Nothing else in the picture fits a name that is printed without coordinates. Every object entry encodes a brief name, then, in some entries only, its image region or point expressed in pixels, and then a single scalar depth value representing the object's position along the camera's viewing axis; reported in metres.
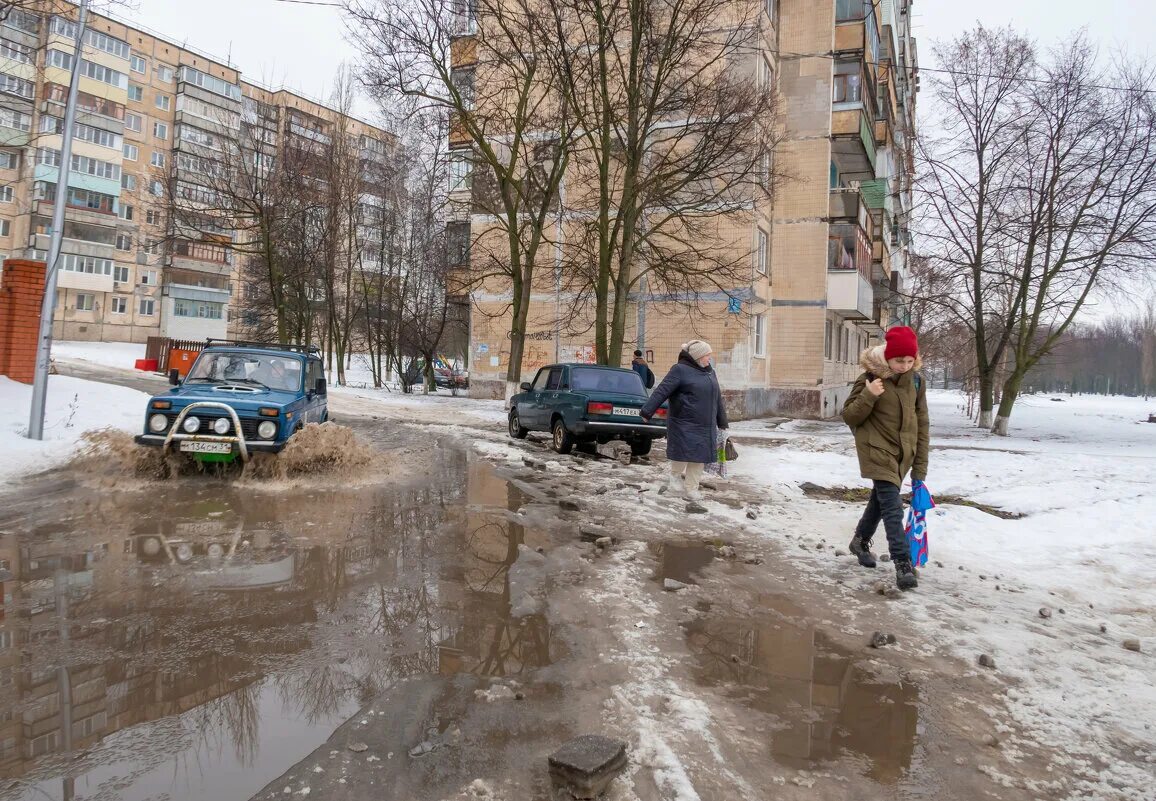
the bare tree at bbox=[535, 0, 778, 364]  18.89
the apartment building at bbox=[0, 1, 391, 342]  51.84
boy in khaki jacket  5.74
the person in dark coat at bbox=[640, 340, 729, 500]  8.30
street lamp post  10.48
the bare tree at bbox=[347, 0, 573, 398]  20.16
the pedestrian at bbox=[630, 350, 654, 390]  17.98
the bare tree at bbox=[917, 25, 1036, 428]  22.17
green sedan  12.91
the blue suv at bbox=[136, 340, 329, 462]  8.43
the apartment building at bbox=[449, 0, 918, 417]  26.33
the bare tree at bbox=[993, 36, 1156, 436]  20.45
